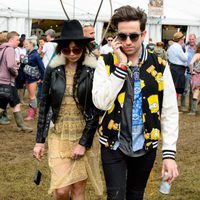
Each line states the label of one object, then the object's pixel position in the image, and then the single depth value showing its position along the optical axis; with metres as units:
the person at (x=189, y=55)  12.95
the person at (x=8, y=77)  8.89
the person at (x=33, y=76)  10.48
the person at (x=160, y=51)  14.31
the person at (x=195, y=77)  11.57
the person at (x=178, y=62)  12.41
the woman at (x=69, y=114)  4.10
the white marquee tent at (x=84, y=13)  19.44
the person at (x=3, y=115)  9.98
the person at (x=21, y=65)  11.48
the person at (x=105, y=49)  11.38
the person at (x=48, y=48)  12.83
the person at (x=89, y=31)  6.65
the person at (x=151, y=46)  15.84
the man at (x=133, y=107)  3.32
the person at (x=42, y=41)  14.87
